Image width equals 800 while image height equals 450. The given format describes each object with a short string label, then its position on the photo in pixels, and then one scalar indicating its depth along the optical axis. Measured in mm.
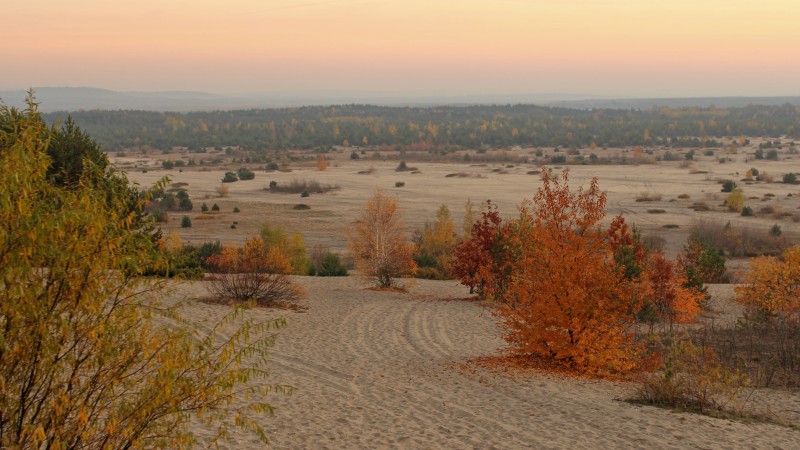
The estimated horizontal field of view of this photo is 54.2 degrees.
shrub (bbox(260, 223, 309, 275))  43625
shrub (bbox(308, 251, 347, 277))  41750
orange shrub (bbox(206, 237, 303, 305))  27375
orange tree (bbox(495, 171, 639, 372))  17375
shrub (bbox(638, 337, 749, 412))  15133
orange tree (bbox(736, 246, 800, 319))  27625
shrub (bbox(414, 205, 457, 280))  43850
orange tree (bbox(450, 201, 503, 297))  31375
